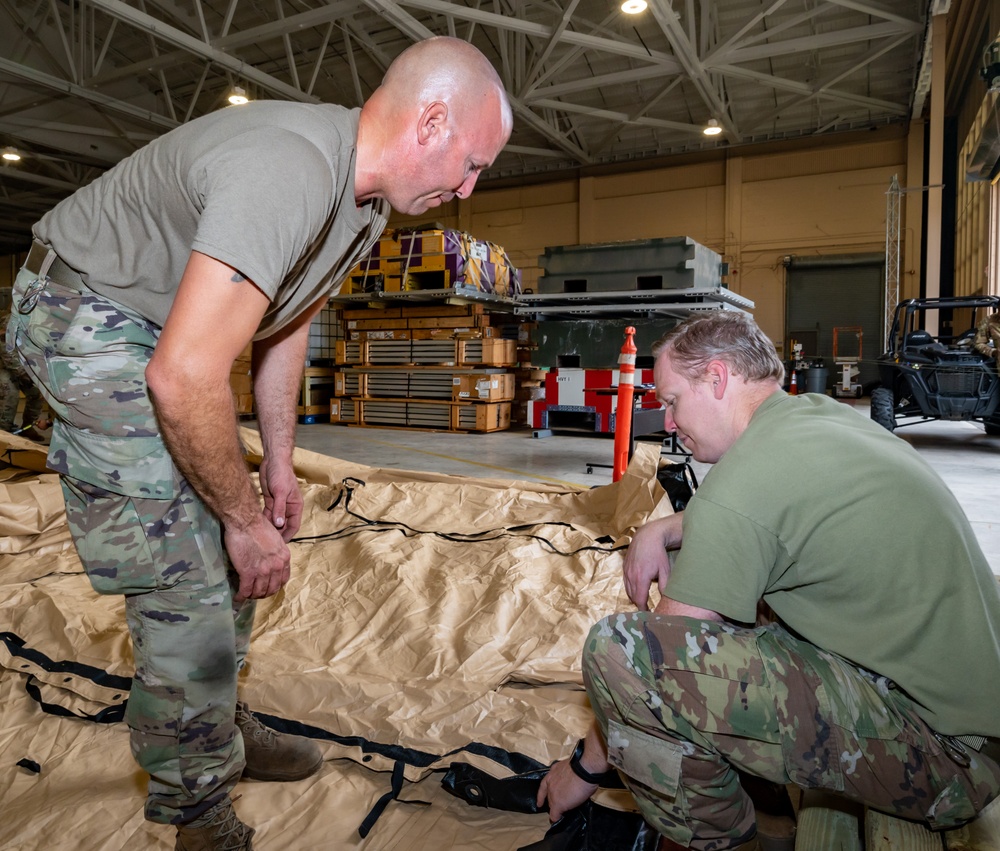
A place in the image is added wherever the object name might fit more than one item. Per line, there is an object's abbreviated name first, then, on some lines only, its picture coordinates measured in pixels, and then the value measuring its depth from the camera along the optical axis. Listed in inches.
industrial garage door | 586.9
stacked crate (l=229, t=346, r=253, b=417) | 420.5
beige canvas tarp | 63.9
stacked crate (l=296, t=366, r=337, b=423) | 424.2
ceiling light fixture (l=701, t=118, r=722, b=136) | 535.2
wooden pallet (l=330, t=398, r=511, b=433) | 369.1
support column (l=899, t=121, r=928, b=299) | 547.8
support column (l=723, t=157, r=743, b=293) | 609.3
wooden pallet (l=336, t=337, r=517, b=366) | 368.2
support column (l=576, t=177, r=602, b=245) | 662.5
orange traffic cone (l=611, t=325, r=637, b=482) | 175.5
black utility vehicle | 271.7
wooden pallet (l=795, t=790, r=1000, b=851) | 45.5
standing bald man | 46.8
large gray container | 298.7
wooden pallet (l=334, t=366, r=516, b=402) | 366.3
